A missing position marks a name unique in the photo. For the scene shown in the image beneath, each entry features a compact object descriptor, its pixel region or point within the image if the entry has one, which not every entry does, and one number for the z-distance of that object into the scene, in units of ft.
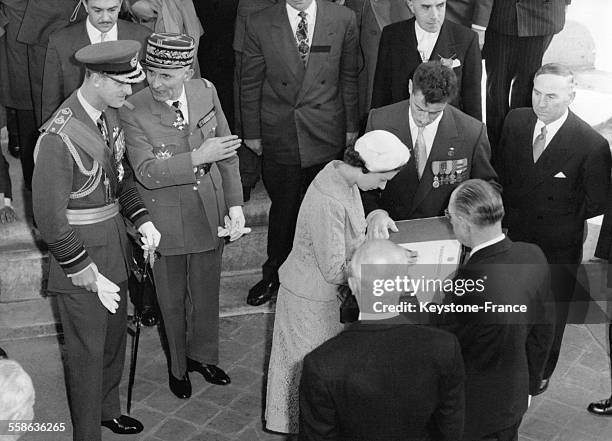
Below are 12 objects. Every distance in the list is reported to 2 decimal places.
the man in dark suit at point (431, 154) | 15.87
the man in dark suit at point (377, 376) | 10.03
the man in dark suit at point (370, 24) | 19.89
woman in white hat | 13.26
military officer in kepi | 15.17
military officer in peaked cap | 13.52
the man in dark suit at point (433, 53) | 17.76
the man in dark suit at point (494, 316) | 11.97
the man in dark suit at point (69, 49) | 17.06
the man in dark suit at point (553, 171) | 15.78
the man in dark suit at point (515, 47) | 19.98
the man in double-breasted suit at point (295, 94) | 18.35
